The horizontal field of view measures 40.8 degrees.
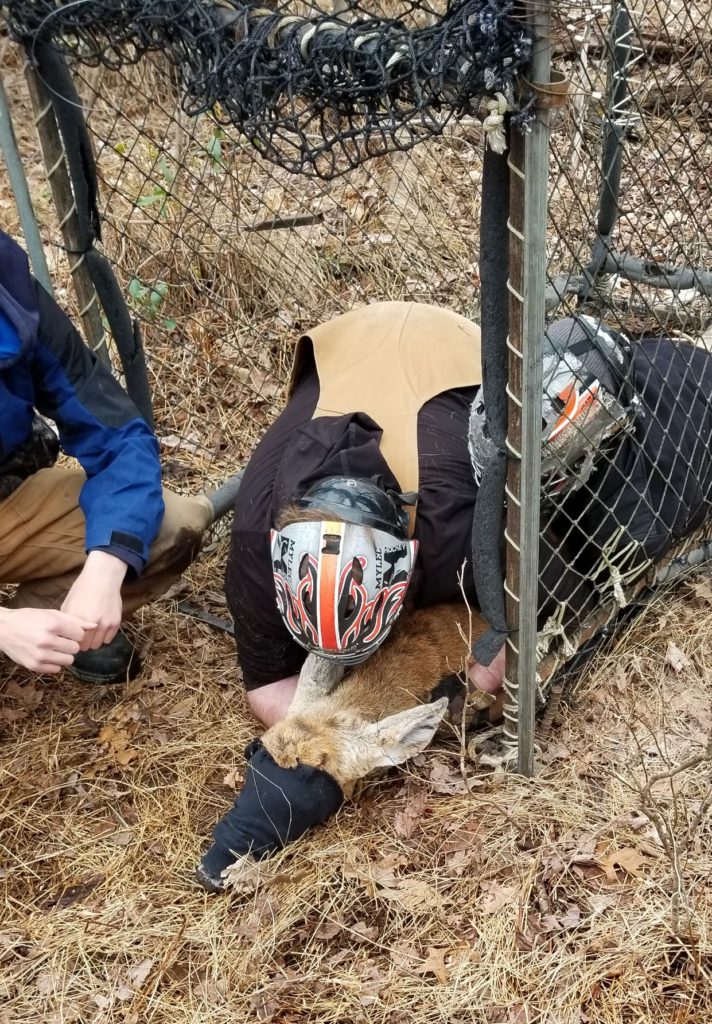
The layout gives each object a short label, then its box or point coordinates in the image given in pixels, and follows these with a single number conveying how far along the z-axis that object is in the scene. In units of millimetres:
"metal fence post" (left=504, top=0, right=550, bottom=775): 2135
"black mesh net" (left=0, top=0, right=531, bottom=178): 1979
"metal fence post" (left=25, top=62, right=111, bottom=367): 3285
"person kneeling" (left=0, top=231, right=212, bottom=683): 2996
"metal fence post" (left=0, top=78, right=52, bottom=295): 3320
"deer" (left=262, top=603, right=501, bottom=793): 3174
